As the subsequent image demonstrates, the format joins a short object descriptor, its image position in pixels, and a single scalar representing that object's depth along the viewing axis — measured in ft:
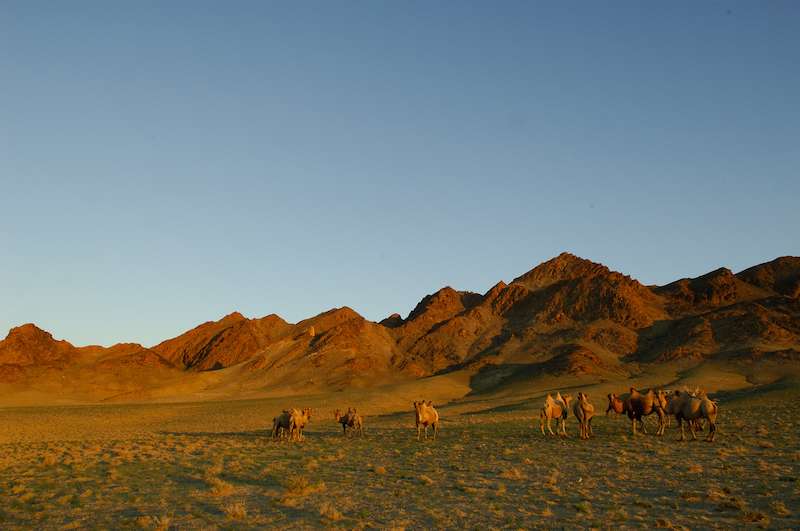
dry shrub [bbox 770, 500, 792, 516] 46.11
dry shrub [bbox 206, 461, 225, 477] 70.46
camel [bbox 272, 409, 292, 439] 115.65
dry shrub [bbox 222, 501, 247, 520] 50.39
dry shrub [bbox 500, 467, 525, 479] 63.98
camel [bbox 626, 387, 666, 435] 95.71
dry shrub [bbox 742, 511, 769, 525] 44.13
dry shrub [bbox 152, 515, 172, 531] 47.26
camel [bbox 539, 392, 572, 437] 101.40
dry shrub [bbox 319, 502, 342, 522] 49.19
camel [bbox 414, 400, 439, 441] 108.06
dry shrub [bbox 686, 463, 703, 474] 62.49
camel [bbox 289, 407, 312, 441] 112.88
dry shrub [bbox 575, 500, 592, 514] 48.58
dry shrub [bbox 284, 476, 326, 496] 58.18
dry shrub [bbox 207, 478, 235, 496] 59.52
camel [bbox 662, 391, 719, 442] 85.92
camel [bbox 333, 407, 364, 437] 122.11
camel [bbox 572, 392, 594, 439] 96.07
